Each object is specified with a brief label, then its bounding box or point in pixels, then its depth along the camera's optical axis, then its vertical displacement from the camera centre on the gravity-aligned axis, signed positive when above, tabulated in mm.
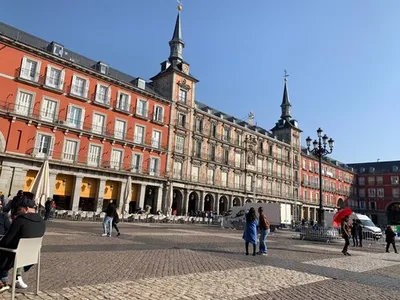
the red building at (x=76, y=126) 25647 +7308
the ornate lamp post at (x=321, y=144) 20531 +4860
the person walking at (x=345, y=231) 11883 -490
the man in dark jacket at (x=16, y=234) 4293 -504
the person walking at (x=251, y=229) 9891 -523
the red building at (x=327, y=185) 61000 +7176
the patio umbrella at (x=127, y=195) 23484 +729
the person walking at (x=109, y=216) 12742 -519
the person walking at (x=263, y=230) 10336 -577
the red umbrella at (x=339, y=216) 15872 +117
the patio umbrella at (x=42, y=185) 15679 +713
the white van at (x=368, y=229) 23734 -706
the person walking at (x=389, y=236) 14657 -692
